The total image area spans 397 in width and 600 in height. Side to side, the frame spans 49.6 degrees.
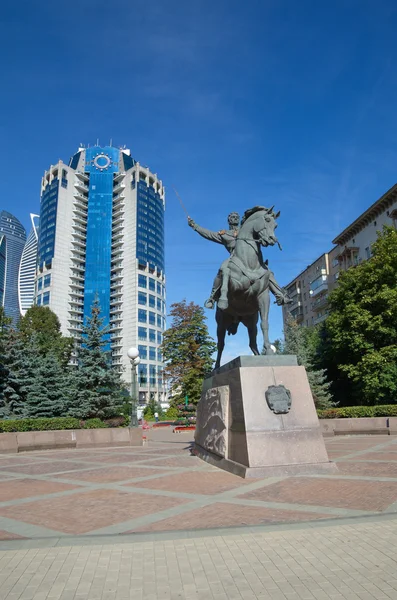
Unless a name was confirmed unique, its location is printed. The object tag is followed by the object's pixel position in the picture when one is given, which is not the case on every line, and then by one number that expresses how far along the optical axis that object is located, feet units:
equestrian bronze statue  31.96
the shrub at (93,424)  67.35
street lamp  65.84
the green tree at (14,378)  83.35
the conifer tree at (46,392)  82.12
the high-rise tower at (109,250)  327.88
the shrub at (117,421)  80.64
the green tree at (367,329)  83.15
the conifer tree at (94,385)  82.89
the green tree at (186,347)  142.41
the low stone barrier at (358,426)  60.15
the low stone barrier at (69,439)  52.49
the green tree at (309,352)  92.38
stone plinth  26.35
